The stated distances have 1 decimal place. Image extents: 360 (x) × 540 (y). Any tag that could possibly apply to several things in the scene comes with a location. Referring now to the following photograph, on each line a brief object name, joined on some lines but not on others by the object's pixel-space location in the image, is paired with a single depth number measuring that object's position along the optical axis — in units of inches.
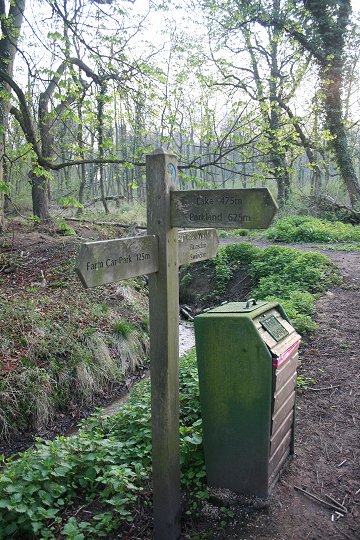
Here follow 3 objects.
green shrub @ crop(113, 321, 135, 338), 289.3
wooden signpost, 88.7
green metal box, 104.4
